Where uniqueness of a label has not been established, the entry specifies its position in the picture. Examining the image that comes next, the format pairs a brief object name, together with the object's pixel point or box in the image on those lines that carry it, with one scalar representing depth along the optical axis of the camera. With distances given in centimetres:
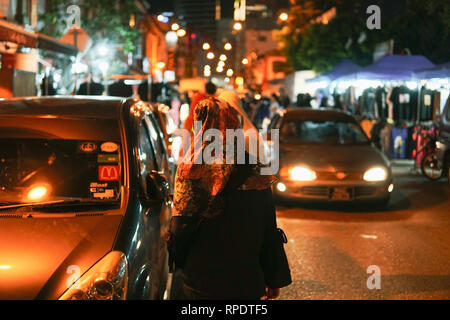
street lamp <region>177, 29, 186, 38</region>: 2821
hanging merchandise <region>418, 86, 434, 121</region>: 1736
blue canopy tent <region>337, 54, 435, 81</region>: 1880
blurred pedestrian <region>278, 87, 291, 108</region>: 2648
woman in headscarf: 321
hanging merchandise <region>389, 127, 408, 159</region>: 1841
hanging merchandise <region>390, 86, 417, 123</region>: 1847
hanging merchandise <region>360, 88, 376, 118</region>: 2014
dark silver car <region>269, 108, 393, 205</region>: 1005
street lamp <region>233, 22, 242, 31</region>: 3215
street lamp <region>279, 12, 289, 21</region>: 2870
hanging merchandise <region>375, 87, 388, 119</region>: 1928
